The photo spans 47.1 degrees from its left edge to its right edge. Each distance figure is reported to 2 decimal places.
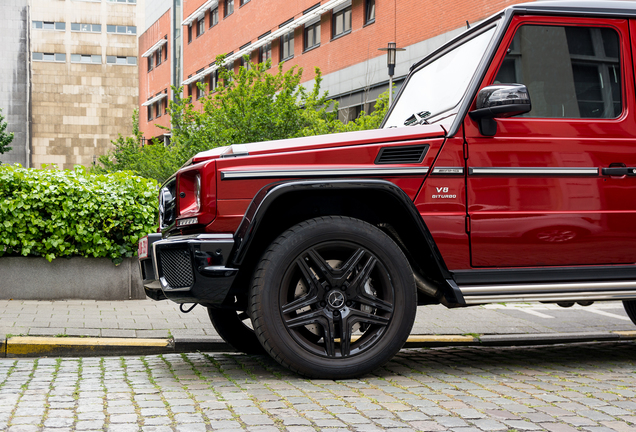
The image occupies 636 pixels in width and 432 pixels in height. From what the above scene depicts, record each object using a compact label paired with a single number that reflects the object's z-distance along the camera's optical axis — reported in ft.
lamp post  56.63
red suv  14.25
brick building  72.64
